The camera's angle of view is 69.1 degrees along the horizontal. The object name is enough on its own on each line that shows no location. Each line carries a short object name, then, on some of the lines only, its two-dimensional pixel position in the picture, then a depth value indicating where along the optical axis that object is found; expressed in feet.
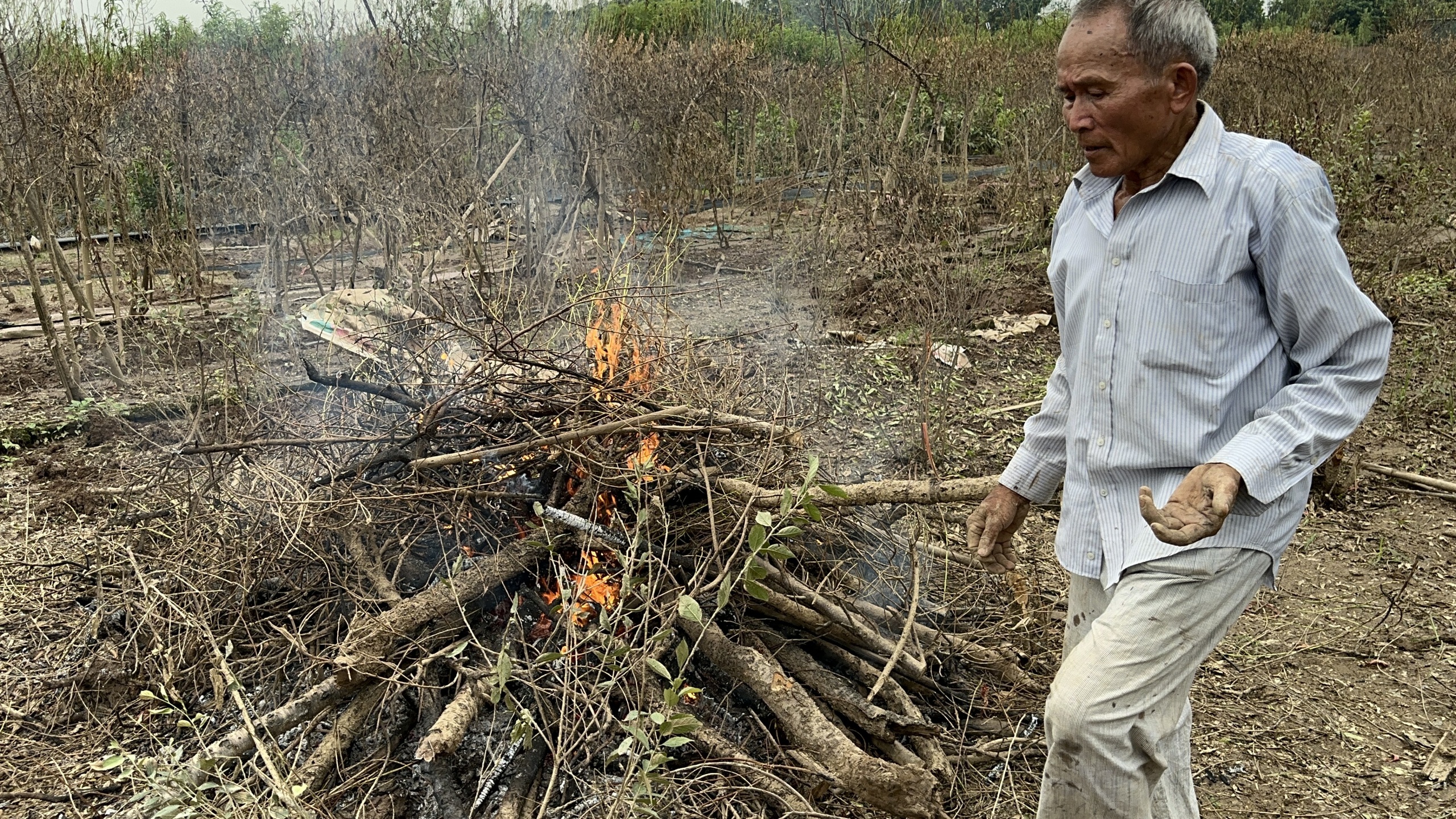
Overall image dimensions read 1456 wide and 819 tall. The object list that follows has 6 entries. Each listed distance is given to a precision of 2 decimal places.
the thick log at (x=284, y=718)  8.74
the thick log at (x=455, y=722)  8.00
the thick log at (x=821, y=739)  8.29
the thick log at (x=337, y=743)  8.78
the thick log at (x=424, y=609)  8.81
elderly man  6.02
